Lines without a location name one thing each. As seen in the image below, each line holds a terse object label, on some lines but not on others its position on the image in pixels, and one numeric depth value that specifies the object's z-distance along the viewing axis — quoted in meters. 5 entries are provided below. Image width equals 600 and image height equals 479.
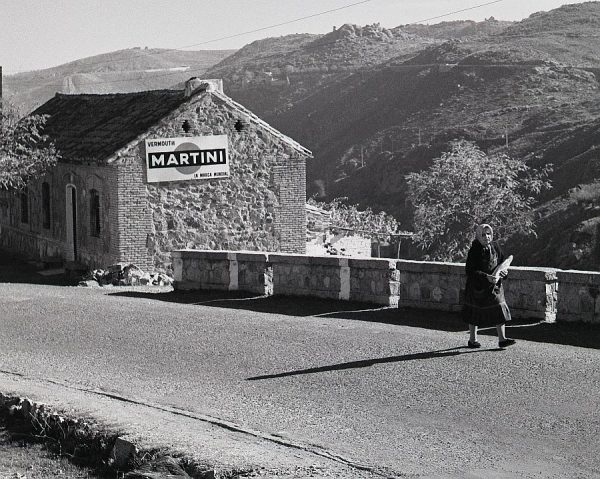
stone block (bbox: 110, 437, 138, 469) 9.66
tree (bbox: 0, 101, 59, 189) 28.59
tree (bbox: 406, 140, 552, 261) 41.38
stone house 26.64
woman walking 13.09
